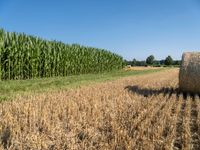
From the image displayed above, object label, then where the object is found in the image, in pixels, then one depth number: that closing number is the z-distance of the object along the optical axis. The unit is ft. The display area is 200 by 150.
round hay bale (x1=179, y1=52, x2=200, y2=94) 18.83
